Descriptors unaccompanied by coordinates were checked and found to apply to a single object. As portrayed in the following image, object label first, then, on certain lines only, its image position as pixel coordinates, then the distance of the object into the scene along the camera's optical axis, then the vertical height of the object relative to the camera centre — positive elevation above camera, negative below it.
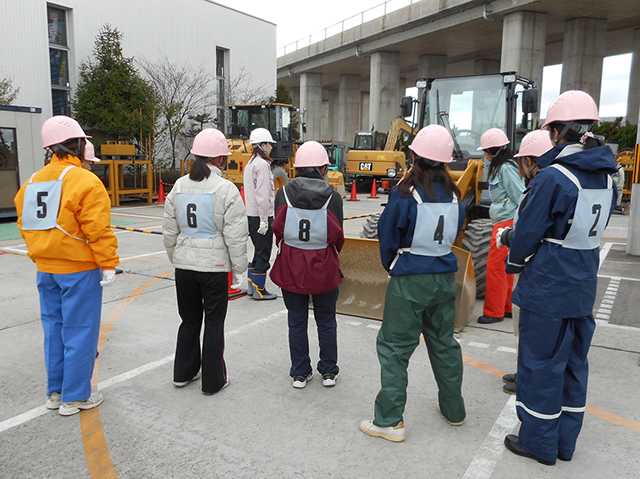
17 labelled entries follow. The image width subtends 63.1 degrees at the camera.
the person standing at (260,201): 6.37 -0.44
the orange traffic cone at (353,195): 21.08 -1.18
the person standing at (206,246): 3.79 -0.60
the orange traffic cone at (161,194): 18.97 -1.16
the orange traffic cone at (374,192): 22.75 -1.12
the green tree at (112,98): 19.72 +2.41
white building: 19.39 +5.69
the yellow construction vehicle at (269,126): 18.48 +1.41
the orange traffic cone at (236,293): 6.60 -1.65
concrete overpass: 24.86 +7.71
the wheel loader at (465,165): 5.85 +0.05
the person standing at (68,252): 3.41 -0.60
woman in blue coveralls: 2.94 -0.59
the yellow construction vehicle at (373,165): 24.06 +0.07
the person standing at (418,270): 3.24 -0.64
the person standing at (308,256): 3.95 -0.69
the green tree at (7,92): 17.73 +2.35
